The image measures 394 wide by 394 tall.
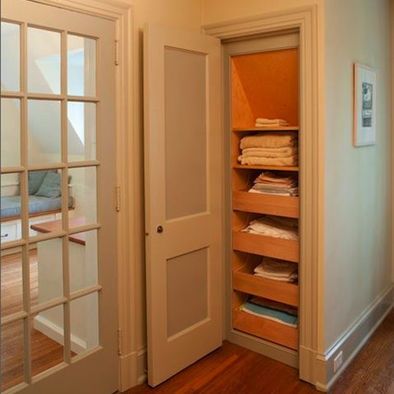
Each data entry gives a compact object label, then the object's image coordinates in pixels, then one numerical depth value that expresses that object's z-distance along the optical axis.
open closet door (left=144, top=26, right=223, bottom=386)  2.45
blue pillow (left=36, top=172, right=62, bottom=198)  2.07
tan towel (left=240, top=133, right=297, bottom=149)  2.78
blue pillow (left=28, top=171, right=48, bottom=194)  2.01
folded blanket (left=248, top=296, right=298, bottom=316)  2.91
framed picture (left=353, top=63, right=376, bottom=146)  2.83
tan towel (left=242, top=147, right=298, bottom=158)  2.77
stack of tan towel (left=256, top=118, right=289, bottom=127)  2.85
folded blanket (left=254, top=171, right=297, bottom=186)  2.81
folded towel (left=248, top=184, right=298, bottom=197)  2.76
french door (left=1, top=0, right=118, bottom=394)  1.95
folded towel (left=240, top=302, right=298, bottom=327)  2.84
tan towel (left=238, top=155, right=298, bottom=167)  2.77
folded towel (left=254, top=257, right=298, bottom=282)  2.86
